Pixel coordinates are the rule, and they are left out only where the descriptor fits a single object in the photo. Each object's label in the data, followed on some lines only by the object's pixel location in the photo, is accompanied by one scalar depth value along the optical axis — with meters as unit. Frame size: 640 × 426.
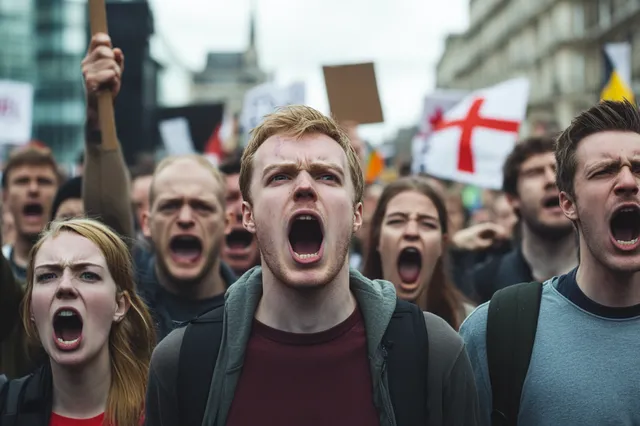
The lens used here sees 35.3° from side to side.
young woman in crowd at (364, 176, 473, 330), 4.62
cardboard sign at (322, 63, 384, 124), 6.21
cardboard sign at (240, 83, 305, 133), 8.87
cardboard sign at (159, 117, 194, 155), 10.41
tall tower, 145.71
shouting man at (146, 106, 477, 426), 2.68
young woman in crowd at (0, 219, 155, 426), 3.35
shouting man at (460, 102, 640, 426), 2.88
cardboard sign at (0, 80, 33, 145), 9.34
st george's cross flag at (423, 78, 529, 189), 7.22
